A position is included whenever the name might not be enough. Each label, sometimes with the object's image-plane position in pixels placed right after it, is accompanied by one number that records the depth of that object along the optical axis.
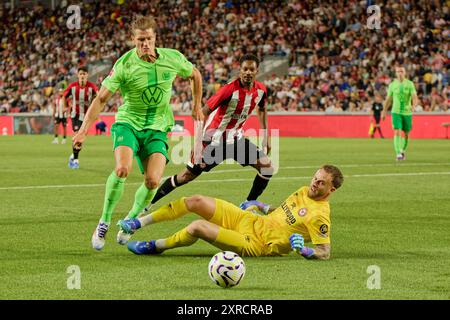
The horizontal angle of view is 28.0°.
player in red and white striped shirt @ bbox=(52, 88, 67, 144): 32.22
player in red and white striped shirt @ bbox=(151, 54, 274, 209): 11.93
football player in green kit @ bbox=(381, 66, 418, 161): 23.50
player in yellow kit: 7.96
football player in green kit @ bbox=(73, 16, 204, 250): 9.04
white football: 6.75
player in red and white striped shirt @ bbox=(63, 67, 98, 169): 22.47
